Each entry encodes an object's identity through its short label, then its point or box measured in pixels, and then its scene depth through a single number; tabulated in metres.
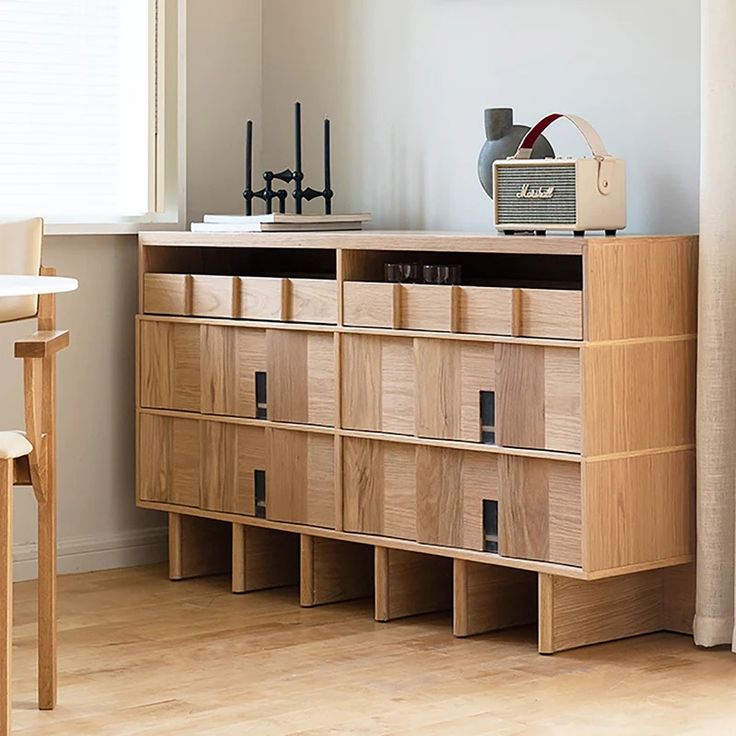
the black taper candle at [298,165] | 5.72
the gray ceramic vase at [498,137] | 5.01
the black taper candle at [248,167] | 5.77
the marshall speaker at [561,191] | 4.55
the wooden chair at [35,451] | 3.53
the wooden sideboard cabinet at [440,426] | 4.44
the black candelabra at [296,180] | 5.73
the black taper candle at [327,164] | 5.72
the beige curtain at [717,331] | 4.50
